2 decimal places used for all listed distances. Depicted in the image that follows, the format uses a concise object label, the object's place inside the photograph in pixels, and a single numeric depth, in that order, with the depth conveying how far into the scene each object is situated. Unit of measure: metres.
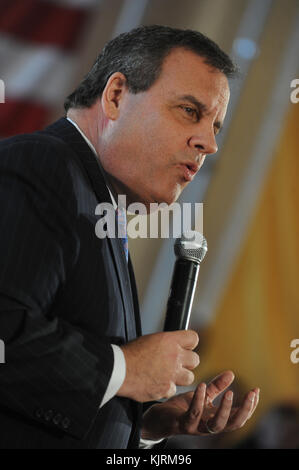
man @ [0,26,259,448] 3.04
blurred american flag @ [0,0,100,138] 4.66
